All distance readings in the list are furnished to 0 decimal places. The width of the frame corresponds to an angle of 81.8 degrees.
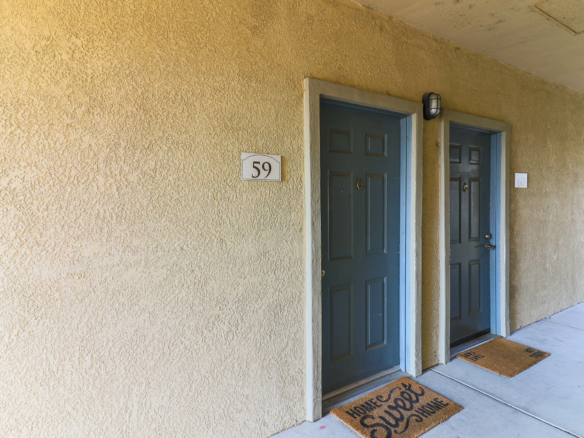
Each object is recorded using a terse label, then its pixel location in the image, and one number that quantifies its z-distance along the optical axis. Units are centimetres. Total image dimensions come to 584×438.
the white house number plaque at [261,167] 183
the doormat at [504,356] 266
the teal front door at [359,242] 226
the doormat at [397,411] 197
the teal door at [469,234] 301
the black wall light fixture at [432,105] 251
